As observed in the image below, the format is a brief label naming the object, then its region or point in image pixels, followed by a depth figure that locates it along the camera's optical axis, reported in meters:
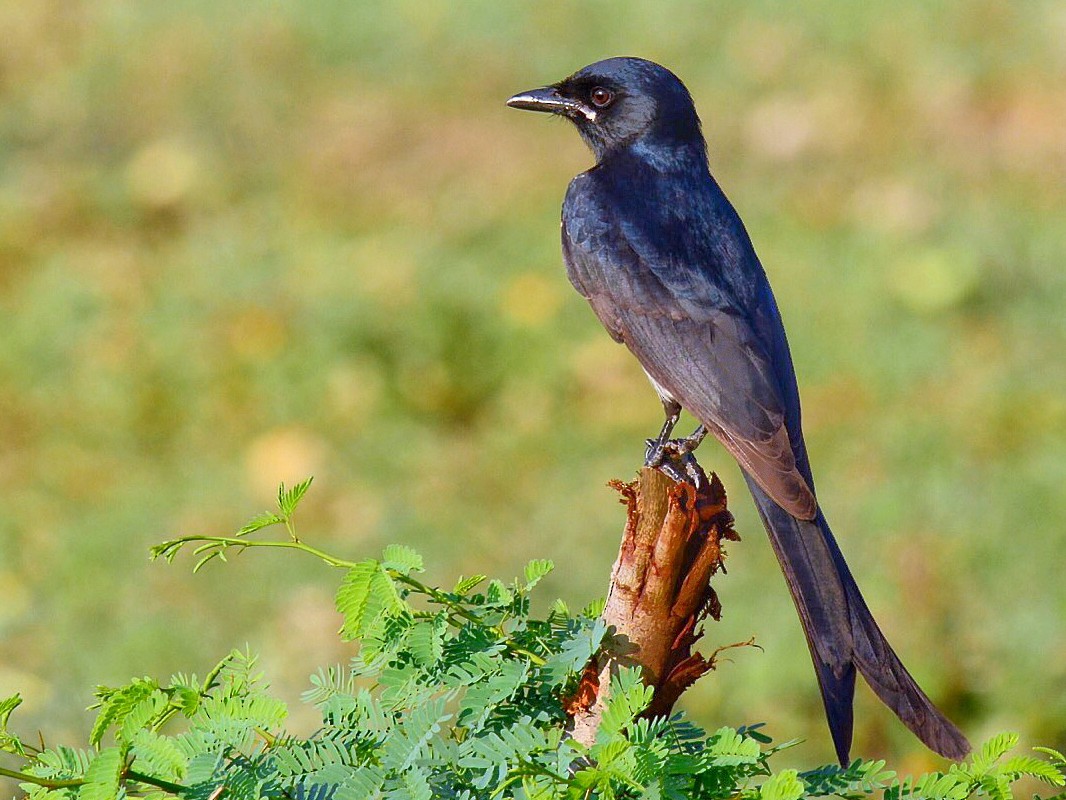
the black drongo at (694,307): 5.82
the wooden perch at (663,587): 4.91
